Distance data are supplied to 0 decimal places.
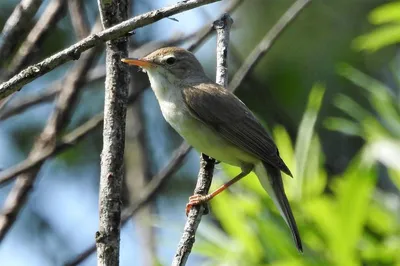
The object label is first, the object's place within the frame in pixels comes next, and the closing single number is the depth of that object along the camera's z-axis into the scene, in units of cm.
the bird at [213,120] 762
